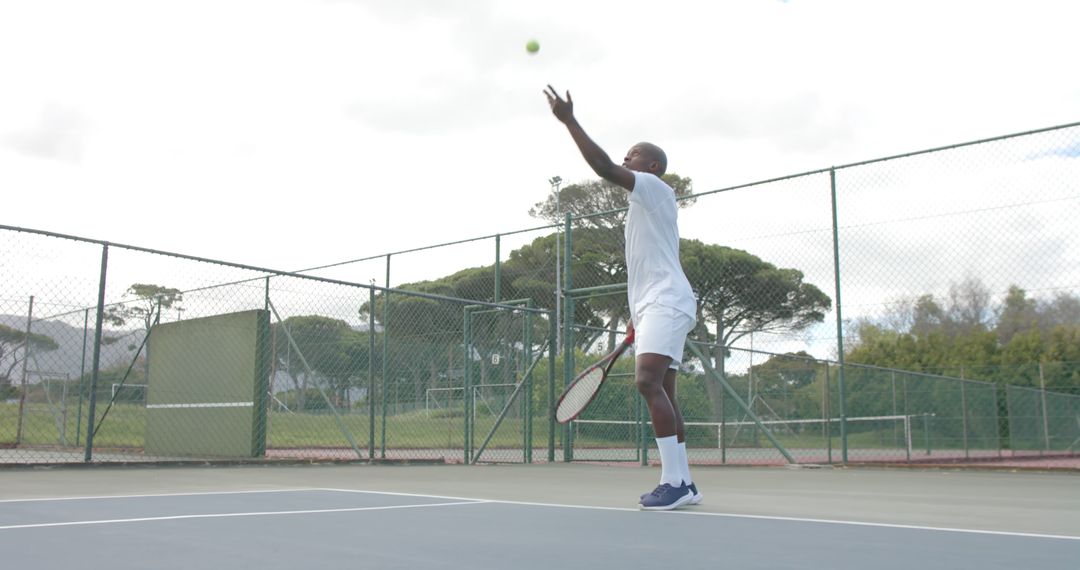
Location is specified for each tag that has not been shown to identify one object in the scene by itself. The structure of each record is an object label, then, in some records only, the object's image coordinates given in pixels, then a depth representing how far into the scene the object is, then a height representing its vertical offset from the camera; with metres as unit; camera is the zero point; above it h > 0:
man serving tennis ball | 3.82 +0.52
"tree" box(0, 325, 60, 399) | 11.18 +0.74
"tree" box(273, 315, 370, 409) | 11.50 +0.75
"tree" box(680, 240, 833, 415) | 10.03 +1.47
